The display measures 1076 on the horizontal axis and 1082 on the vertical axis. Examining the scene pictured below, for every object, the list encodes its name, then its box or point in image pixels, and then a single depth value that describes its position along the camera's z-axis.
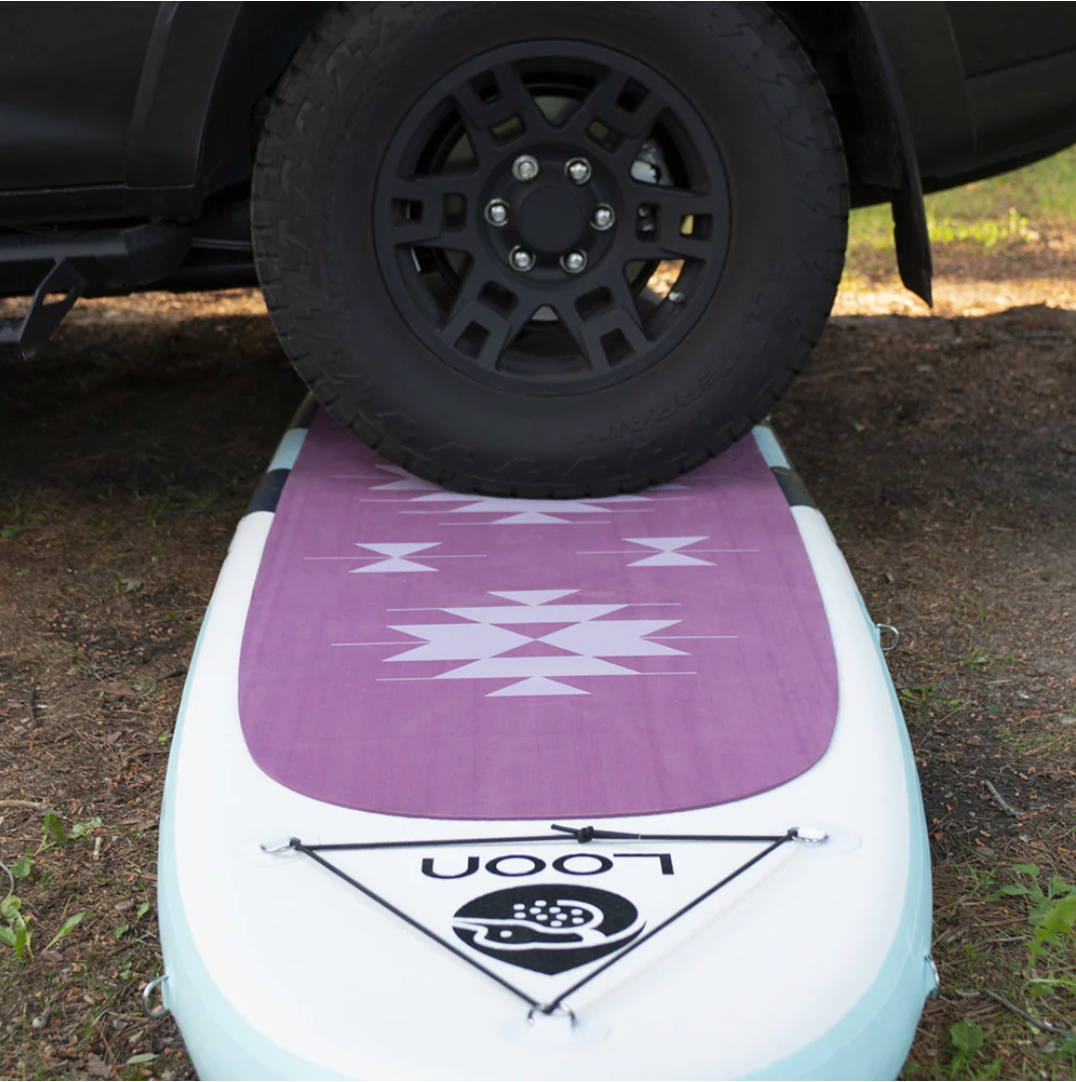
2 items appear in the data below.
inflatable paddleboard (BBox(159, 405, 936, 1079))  1.38
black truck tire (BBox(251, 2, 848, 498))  2.28
